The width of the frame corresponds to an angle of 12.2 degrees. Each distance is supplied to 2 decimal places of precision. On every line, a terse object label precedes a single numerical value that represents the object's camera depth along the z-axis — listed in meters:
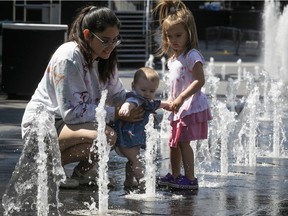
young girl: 9.38
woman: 8.71
